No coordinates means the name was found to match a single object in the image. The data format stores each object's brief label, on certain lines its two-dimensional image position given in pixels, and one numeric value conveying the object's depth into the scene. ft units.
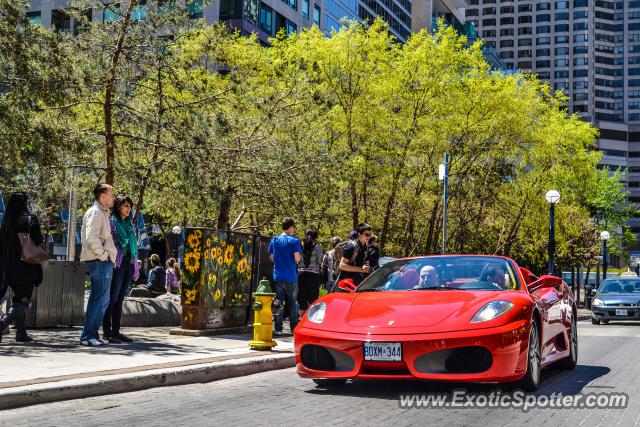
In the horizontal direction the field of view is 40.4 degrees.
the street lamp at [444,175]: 90.62
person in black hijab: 34.94
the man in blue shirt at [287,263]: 42.86
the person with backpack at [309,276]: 53.26
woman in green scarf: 36.55
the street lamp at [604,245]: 138.51
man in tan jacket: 34.65
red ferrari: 23.82
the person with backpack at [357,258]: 44.37
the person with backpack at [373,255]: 47.29
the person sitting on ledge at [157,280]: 72.79
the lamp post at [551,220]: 99.71
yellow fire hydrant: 36.37
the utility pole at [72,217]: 56.75
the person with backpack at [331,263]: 58.01
